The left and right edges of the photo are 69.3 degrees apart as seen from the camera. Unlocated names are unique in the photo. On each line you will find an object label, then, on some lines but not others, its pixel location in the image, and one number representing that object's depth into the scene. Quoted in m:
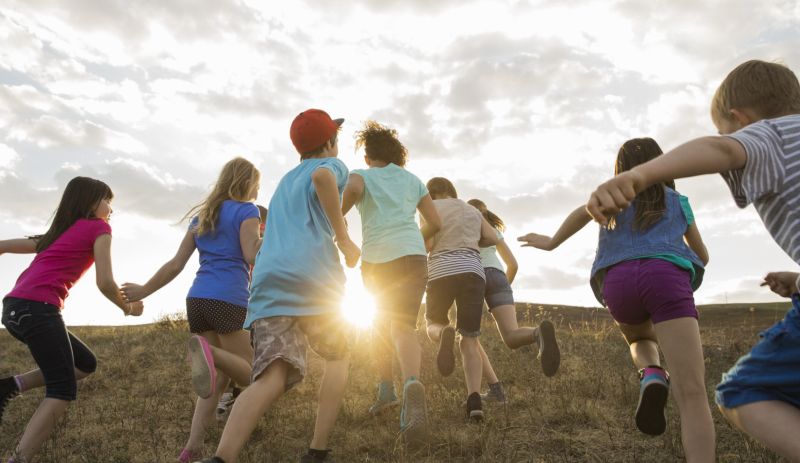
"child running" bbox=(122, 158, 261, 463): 4.18
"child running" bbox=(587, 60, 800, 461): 1.75
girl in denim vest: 2.99
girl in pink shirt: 4.14
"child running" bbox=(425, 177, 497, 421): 5.16
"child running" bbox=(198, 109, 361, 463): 3.35
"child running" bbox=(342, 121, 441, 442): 4.70
